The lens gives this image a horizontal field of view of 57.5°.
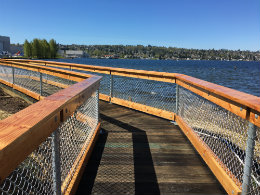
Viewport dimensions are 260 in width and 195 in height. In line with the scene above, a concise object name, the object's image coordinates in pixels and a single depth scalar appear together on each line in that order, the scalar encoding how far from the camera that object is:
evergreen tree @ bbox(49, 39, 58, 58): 120.02
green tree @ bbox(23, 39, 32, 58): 103.53
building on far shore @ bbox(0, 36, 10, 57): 108.55
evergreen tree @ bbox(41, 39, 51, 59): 110.31
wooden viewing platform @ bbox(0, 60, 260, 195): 1.38
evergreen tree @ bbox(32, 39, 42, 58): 104.81
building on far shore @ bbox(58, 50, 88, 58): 184.74
